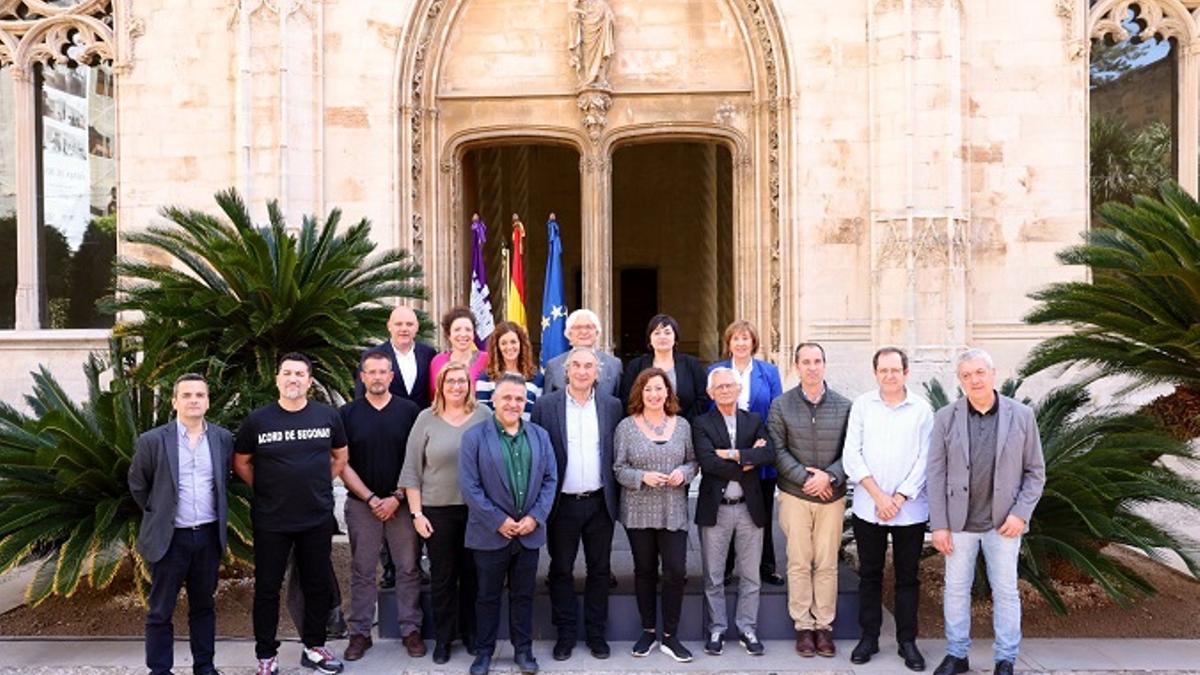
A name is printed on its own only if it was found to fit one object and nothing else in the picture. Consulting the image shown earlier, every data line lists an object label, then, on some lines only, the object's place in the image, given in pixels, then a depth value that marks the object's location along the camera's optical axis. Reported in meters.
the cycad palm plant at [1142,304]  6.18
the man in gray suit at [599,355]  6.05
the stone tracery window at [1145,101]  12.01
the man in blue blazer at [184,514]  5.10
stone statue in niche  11.95
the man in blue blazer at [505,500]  5.39
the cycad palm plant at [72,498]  5.72
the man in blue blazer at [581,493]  5.64
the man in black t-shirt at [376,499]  5.69
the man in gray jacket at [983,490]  5.26
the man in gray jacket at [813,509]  5.72
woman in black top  6.15
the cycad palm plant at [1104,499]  5.84
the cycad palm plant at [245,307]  6.65
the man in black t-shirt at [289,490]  5.30
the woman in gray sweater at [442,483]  5.54
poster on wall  12.84
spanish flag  11.95
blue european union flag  11.41
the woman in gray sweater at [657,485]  5.61
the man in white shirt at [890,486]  5.52
